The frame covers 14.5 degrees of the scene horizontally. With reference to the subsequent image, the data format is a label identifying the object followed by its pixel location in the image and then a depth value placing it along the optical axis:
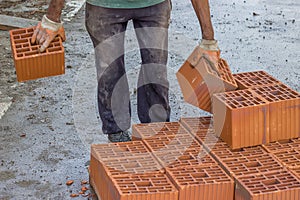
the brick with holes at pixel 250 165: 6.95
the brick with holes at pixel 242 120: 7.33
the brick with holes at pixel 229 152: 7.32
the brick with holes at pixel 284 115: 7.52
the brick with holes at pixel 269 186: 6.50
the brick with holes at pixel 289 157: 7.09
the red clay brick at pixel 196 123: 7.93
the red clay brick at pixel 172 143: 7.52
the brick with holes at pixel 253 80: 8.13
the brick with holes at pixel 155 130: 7.87
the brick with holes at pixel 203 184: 6.68
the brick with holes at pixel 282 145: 7.49
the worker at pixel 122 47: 7.97
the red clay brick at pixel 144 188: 6.55
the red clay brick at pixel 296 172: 6.91
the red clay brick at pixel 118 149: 7.41
